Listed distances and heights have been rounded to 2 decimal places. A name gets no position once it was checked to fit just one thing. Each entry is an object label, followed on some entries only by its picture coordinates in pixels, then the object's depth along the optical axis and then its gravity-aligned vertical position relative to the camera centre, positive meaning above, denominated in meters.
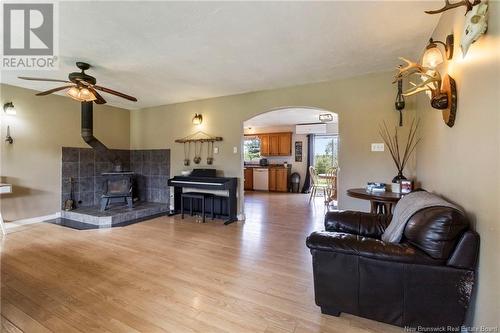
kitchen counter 8.25 -0.11
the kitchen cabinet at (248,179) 8.68 -0.61
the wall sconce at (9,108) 3.75 +0.87
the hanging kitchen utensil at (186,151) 5.04 +0.25
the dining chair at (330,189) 5.36 -0.60
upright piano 4.27 -0.45
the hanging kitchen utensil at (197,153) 4.90 +0.20
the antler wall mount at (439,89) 1.68 +0.59
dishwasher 8.37 -0.59
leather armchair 1.32 -0.67
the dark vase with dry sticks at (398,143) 3.03 +0.28
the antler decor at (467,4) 1.32 +0.93
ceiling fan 2.93 +0.97
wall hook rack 4.67 +0.52
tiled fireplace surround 4.66 -0.20
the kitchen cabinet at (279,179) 8.09 -0.56
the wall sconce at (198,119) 4.79 +0.91
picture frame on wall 8.23 +0.44
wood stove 4.56 -0.52
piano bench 4.31 -0.67
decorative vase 2.82 -0.18
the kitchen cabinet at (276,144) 8.29 +0.70
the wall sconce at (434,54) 1.79 +0.89
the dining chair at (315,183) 6.10 -0.54
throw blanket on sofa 1.57 -0.34
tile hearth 3.98 -1.00
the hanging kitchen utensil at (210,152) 4.78 +0.21
